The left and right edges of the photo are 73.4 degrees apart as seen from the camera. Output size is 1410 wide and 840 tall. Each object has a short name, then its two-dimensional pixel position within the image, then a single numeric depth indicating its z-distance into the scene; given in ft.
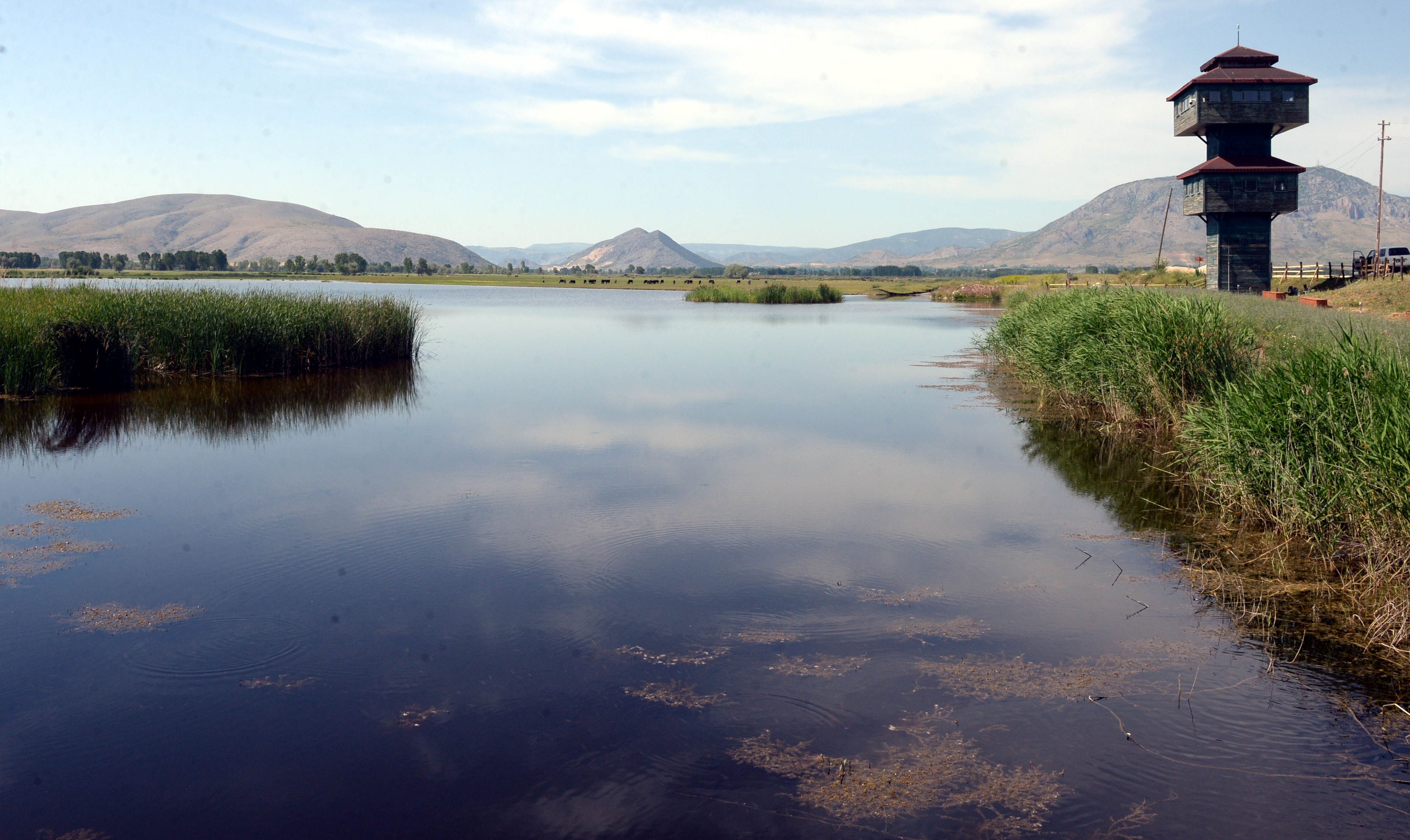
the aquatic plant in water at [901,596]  30.50
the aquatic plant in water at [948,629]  27.61
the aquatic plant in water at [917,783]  18.44
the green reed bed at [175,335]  72.38
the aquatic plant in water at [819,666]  24.70
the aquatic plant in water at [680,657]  25.48
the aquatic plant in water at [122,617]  27.73
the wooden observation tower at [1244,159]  147.33
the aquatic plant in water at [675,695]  22.94
